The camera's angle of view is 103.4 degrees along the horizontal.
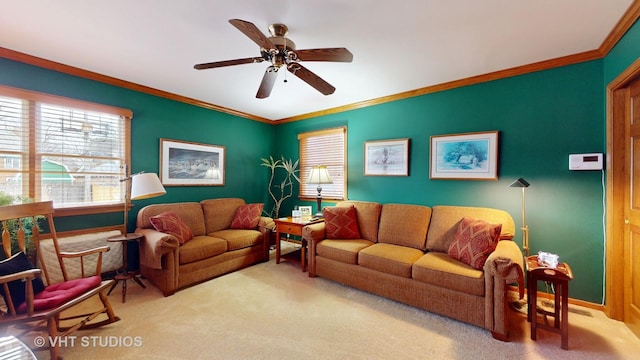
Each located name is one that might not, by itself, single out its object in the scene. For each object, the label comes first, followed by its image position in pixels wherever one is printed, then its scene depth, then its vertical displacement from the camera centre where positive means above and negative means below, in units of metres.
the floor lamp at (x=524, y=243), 2.48 -0.65
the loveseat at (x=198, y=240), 2.82 -0.80
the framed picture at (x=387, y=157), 3.70 +0.34
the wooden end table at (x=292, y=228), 3.58 -0.72
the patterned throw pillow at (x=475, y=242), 2.35 -0.60
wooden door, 2.07 -0.29
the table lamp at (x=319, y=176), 3.96 +0.06
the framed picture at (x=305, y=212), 4.05 -0.54
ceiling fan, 1.86 +0.99
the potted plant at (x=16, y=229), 2.35 -0.48
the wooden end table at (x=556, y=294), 1.96 -0.93
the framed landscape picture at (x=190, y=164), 3.77 +0.25
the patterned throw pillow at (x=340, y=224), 3.43 -0.61
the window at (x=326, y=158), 4.40 +0.40
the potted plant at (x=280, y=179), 5.03 +0.01
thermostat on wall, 2.41 +0.19
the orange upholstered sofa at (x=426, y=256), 2.15 -0.81
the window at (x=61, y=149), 2.62 +0.35
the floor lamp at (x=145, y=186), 2.73 -0.08
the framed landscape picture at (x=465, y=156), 3.01 +0.30
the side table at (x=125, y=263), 2.66 -0.96
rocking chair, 1.69 -0.87
